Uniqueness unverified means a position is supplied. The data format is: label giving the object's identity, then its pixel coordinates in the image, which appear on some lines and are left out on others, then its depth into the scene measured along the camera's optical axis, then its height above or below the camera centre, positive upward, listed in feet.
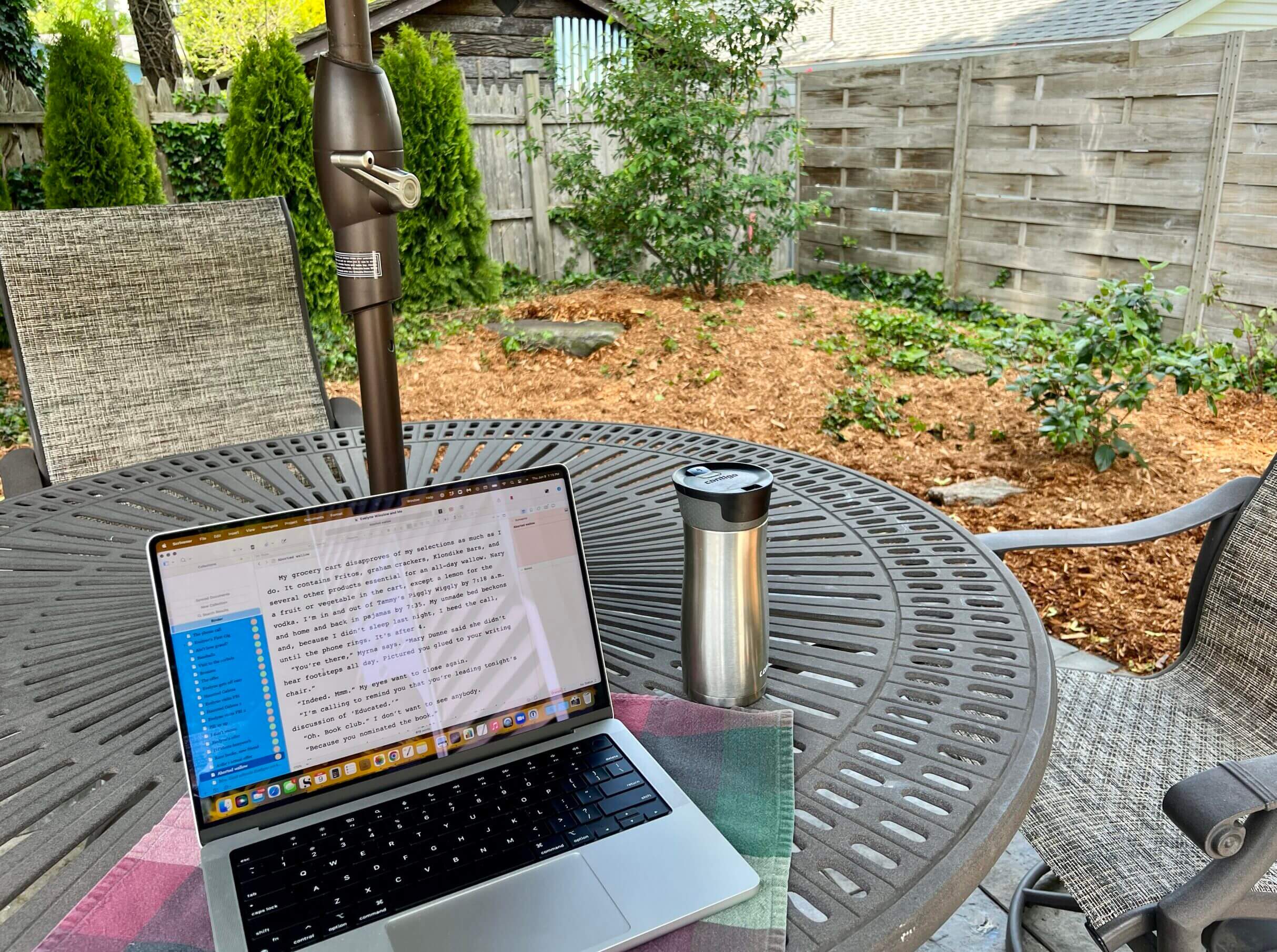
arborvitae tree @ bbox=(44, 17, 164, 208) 16.37 +0.95
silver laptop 2.08 -1.46
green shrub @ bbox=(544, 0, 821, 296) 17.21 +0.30
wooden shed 24.06 +3.91
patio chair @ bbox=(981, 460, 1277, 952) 3.11 -2.66
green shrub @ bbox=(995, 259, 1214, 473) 10.29 -2.35
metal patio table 2.27 -1.59
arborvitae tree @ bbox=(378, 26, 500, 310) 18.76 -0.10
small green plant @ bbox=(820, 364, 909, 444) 12.45 -3.28
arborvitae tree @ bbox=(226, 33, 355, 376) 17.16 +0.45
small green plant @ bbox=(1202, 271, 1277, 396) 12.98 -2.81
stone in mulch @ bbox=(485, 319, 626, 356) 15.46 -2.70
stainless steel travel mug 2.69 -1.18
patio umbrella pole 2.62 +0.03
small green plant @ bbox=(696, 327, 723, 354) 15.15 -2.76
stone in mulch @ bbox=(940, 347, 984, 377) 14.73 -3.11
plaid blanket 2.02 -1.57
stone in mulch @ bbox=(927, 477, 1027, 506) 10.22 -3.55
